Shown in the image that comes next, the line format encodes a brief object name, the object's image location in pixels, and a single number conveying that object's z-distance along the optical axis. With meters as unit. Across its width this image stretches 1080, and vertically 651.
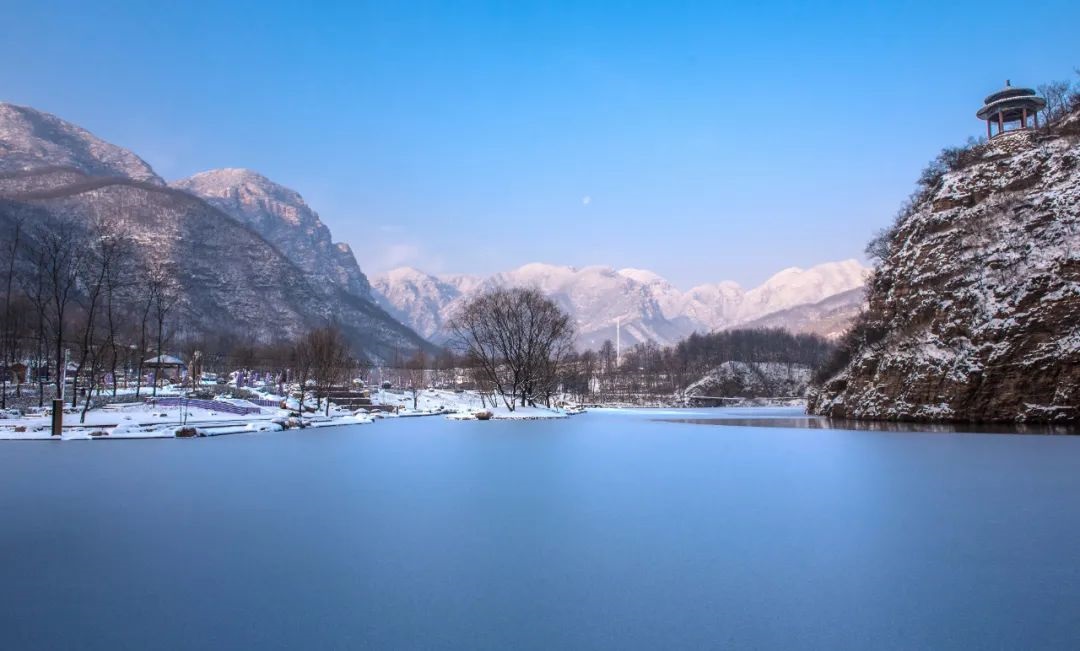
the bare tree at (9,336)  47.13
